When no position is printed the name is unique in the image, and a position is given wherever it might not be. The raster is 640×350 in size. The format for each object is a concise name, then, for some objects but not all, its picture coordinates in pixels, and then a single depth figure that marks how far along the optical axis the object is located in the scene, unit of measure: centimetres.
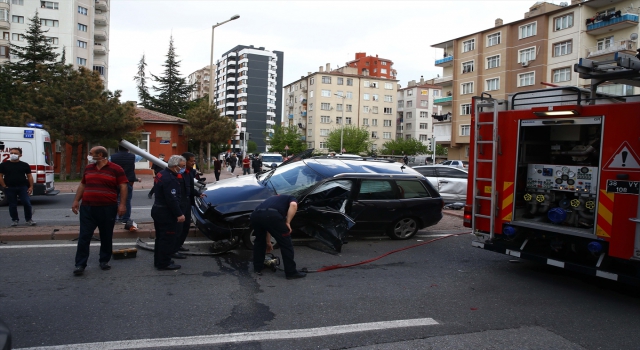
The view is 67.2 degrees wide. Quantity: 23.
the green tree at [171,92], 6350
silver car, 1555
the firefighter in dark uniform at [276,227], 644
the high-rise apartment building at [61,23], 5644
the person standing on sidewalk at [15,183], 938
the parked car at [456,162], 4001
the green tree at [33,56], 3659
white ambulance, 1355
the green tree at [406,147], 7504
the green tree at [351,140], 6931
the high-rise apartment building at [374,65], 9612
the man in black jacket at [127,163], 925
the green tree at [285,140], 7338
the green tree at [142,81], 6906
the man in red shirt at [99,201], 627
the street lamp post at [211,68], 2625
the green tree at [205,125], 3125
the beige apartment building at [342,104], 8250
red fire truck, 555
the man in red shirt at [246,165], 2733
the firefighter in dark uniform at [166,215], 659
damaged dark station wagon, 775
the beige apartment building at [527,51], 3984
